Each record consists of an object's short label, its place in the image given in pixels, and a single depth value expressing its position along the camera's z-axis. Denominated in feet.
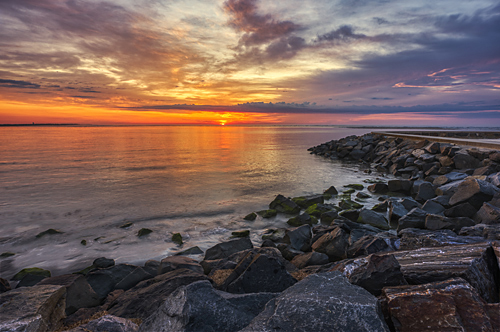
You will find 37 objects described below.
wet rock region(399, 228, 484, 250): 15.19
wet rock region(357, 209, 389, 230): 27.61
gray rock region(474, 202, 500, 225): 21.61
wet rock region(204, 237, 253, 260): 21.63
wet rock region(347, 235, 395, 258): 17.13
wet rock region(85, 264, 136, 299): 16.48
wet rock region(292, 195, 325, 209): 37.32
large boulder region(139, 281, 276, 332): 9.06
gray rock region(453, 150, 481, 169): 47.65
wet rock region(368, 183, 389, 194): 43.78
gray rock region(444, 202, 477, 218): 24.62
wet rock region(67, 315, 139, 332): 9.84
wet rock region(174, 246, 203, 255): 23.67
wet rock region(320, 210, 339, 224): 30.55
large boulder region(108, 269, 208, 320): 12.92
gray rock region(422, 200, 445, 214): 27.91
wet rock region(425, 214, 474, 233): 21.67
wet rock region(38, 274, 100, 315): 14.69
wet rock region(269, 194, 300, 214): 35.42
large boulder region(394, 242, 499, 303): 10.48
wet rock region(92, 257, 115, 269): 21.03
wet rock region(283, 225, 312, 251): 23.50
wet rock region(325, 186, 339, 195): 44.37
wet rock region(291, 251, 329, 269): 18.80
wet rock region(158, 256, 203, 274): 17.75
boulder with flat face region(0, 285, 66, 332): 10.22
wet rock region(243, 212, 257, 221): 32.94
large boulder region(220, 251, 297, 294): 13.16
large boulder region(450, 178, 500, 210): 26.53
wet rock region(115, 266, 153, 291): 16.74
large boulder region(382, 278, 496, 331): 7.89
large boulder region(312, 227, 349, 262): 20.02
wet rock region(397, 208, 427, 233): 23.61
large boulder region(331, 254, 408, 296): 10.93
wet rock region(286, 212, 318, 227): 30.14
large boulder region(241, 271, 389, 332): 7.93
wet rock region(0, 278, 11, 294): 16.29
